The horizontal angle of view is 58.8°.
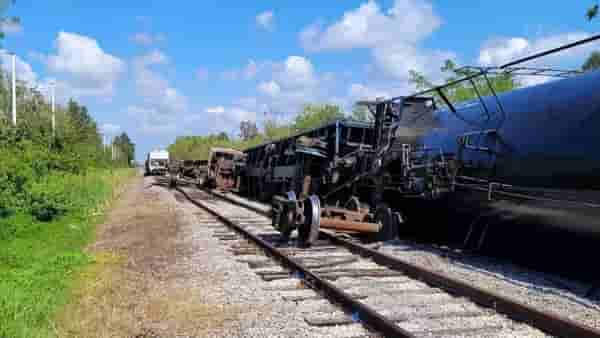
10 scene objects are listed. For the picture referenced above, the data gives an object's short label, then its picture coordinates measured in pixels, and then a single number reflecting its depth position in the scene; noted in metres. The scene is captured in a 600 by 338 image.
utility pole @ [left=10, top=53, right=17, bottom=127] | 24.66
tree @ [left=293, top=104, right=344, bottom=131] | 65.94
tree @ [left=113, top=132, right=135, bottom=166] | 144.45
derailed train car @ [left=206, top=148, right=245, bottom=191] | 32.06
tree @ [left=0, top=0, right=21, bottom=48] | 20.50
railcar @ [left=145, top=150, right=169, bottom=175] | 61.59
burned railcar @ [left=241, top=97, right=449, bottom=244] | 9.42
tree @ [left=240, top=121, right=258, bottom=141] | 108.48
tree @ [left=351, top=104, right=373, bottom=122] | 46.80
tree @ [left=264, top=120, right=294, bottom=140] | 69.31
